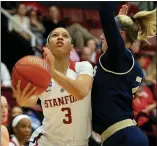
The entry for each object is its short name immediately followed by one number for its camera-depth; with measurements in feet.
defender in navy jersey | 17.65
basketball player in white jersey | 18.26
